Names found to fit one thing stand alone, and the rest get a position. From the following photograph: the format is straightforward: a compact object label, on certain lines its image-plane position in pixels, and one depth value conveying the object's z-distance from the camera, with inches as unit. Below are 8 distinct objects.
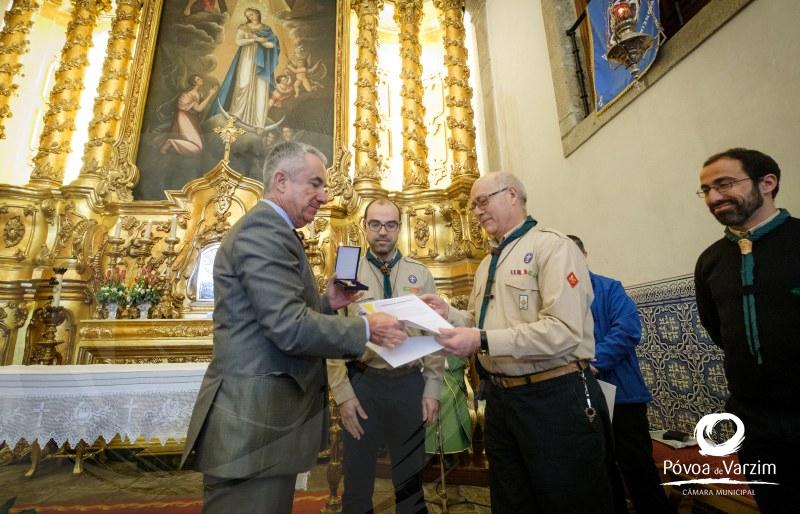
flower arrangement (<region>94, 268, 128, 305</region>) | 181.2
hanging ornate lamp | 109.9
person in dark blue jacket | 77.8
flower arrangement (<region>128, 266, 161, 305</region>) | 183.8
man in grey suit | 47.9
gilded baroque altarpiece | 187.8
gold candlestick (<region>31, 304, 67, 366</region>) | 151.9
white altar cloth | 86.0
